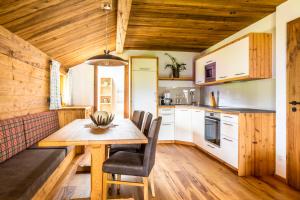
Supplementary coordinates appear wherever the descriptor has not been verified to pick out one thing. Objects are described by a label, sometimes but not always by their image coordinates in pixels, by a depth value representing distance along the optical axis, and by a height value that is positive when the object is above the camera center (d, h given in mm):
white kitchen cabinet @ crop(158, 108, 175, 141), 4973 -589
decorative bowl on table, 2484 -246
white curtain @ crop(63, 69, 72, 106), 5285 +224
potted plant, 5363 +876
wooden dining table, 1787 -350
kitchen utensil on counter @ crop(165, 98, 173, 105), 5254 -36
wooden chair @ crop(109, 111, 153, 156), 2693 -630
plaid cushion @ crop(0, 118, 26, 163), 2084 -415
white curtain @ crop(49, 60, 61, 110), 3941 +270
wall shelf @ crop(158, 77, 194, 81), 5277 +538
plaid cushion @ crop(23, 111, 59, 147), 2654 -381
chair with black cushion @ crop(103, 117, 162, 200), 1955 -624
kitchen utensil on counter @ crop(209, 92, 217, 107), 4453 -32
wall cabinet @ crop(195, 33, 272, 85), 3061 +652
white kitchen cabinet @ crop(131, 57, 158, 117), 4984 +379
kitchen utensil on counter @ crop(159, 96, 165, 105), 5306 -24
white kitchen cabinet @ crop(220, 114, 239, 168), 3006 -605
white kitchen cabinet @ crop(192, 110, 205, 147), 4188 -564
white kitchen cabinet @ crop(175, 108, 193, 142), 4770 -601
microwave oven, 4145 +578
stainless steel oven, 3538 -501
